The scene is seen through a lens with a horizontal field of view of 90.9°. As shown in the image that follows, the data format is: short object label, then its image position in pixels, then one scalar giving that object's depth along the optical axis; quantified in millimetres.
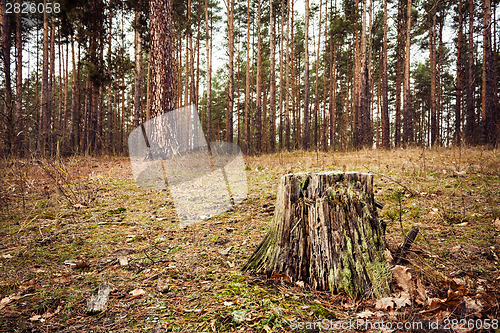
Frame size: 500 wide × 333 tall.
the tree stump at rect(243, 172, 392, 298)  1726
